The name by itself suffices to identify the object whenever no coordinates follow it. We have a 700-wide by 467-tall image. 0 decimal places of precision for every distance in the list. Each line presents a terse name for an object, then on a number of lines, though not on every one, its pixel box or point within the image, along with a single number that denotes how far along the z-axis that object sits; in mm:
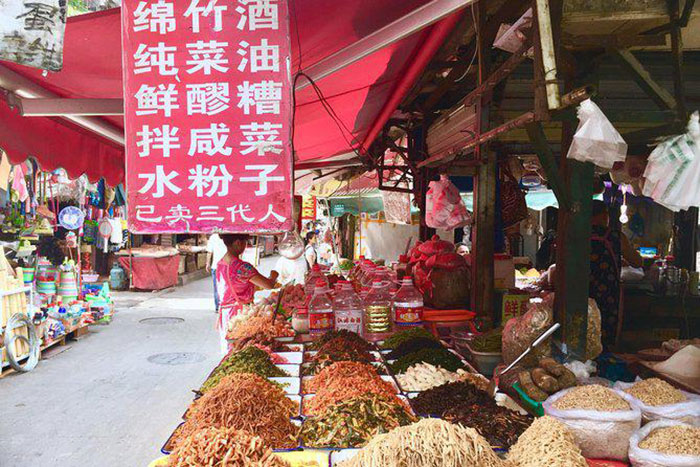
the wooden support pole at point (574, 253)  2994
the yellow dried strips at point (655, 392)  2486
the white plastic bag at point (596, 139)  2096
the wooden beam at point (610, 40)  2754
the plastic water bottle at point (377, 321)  4633
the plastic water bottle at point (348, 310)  4543
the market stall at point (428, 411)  1953
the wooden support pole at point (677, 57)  2488
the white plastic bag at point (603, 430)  2262
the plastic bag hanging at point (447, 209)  5871
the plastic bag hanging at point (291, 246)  8391
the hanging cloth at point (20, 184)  10275
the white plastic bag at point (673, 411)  2391
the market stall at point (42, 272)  8164
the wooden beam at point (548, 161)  2428
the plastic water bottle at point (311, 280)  5934
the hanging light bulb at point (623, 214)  10062
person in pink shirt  6207
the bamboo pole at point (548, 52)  2180
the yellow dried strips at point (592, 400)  2316
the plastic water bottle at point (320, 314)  4539
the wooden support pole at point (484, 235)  4980
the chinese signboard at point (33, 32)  1875
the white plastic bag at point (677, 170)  2474
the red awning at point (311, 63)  2703
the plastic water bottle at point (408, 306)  4520
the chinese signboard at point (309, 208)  16656
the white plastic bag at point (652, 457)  2049
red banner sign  2281
